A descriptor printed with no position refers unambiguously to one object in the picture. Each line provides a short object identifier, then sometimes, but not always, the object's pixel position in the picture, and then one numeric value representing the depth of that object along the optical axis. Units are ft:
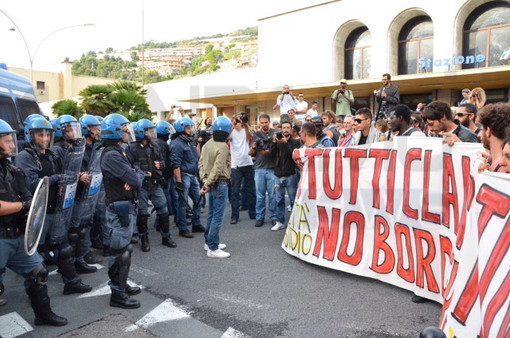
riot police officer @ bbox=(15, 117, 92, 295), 15.42
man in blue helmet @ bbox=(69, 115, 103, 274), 17.75
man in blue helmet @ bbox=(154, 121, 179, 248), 24.91
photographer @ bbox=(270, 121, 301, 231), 24.94
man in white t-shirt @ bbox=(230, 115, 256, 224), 27.50
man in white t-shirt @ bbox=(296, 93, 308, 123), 46.08
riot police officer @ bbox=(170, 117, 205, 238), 23.98
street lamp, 85.45
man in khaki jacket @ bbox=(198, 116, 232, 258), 19.63
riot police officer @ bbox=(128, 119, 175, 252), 21.88
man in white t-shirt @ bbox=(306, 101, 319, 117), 43.89
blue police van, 27.53
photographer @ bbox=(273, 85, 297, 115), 44.19
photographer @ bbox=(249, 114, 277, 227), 25.77
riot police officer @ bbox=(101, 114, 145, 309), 14.65
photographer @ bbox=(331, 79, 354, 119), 41.68
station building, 61.87
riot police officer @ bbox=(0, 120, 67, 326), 11.89
